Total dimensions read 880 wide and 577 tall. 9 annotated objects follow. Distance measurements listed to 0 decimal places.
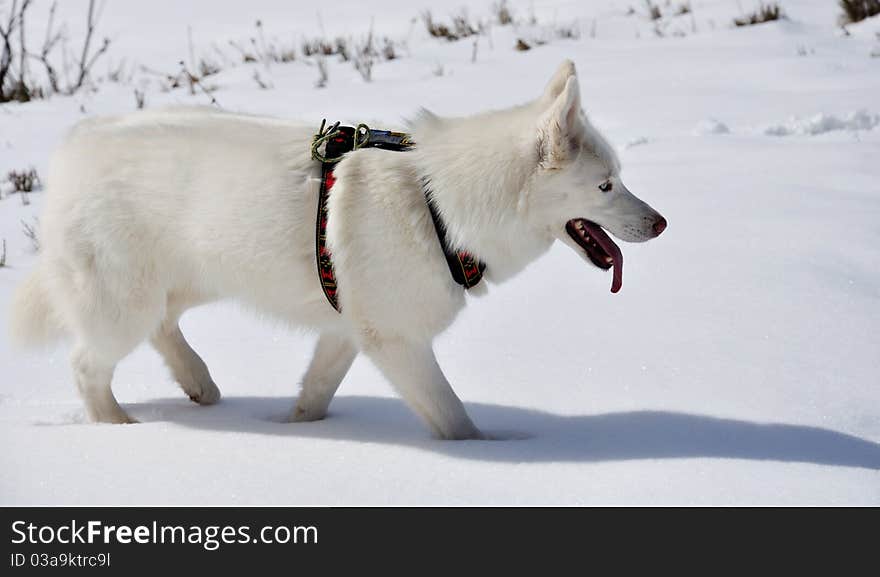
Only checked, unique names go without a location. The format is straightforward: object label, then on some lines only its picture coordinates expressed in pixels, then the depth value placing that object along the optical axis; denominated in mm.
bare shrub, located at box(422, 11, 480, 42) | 12352
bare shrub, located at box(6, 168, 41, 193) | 7680
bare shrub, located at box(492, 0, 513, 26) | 12617
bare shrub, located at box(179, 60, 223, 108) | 9773
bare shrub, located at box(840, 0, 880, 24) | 11023
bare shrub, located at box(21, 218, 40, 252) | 6630
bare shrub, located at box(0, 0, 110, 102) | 10492
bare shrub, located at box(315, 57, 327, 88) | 10459
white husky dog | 3898
